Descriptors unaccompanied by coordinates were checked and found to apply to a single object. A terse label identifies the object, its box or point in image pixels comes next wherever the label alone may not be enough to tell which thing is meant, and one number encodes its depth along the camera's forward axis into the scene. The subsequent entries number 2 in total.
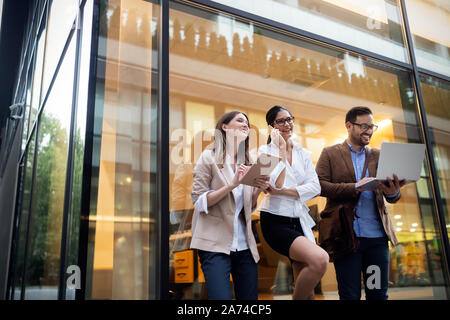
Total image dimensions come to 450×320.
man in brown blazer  3.06
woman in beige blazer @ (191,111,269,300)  2.56
